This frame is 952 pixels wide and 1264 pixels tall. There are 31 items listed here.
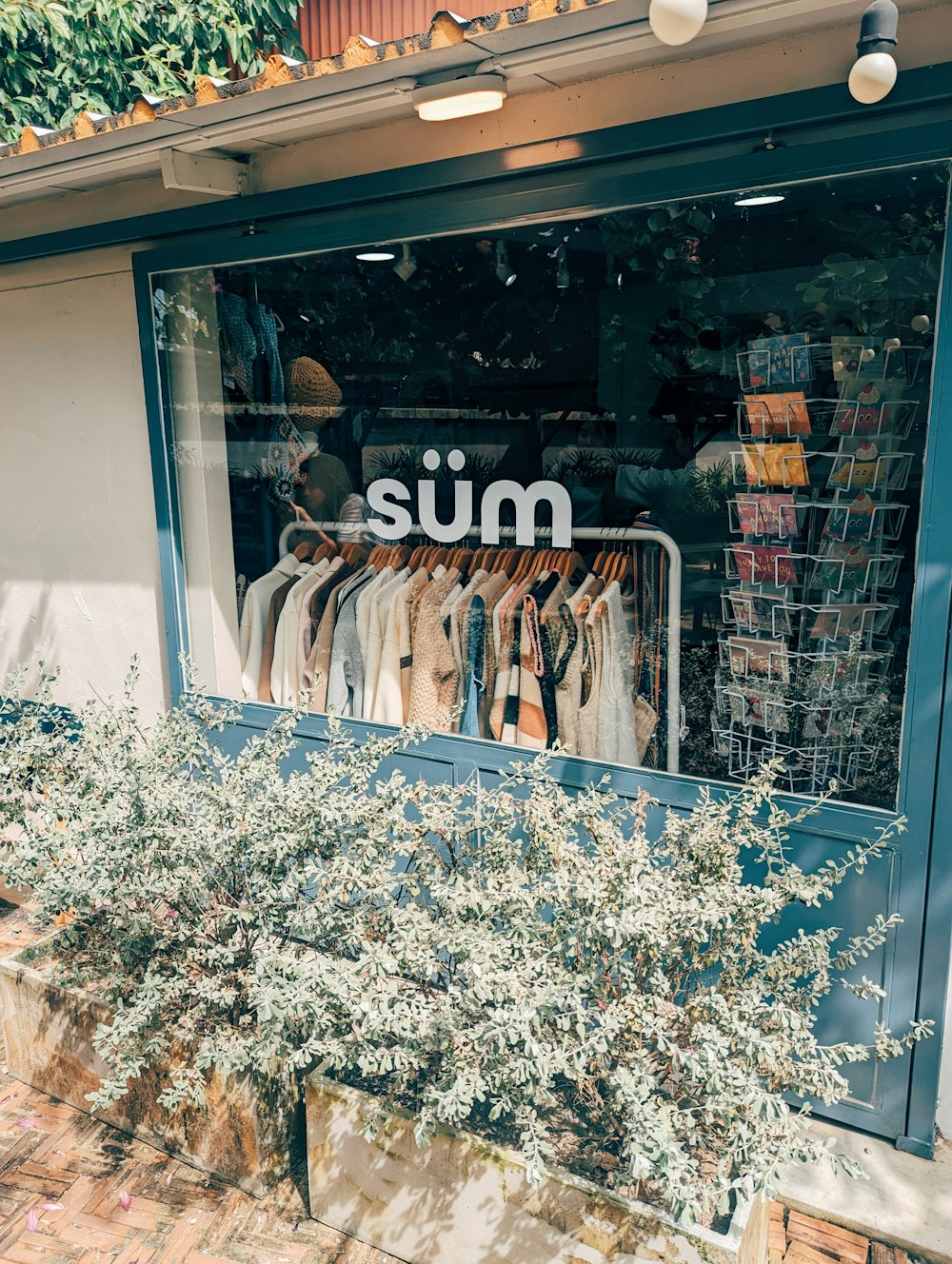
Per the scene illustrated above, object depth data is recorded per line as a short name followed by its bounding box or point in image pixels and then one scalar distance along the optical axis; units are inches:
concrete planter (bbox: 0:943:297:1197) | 101.3
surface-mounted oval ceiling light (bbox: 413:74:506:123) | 102.4
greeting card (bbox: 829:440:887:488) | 110.2
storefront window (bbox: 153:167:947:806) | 111.1
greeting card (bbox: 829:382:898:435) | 108.7
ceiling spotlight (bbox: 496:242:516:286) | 132.3
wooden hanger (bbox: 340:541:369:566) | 159.6
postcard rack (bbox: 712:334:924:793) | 110.0
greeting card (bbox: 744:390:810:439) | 117.1
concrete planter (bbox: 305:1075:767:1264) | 78.9
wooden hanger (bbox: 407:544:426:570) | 152.7
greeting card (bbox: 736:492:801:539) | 119.2
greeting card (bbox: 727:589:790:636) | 121.1
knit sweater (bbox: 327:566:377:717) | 154.7
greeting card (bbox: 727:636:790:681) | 121.6
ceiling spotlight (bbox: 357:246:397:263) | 138.6
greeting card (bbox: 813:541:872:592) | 113.0
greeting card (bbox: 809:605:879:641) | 112.8
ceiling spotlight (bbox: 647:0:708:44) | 77.5
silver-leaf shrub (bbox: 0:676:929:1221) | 80.8
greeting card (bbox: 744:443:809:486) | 117.6
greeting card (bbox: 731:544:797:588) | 120.5
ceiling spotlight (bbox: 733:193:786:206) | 109.0
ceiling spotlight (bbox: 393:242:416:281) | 139.1
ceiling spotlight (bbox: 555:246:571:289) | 129.9
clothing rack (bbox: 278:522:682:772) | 129.4
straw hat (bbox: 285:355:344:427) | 160.6
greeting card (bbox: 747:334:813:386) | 116.1
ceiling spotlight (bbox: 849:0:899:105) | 79.9
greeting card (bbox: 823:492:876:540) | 112.1
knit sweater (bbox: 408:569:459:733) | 146.6
